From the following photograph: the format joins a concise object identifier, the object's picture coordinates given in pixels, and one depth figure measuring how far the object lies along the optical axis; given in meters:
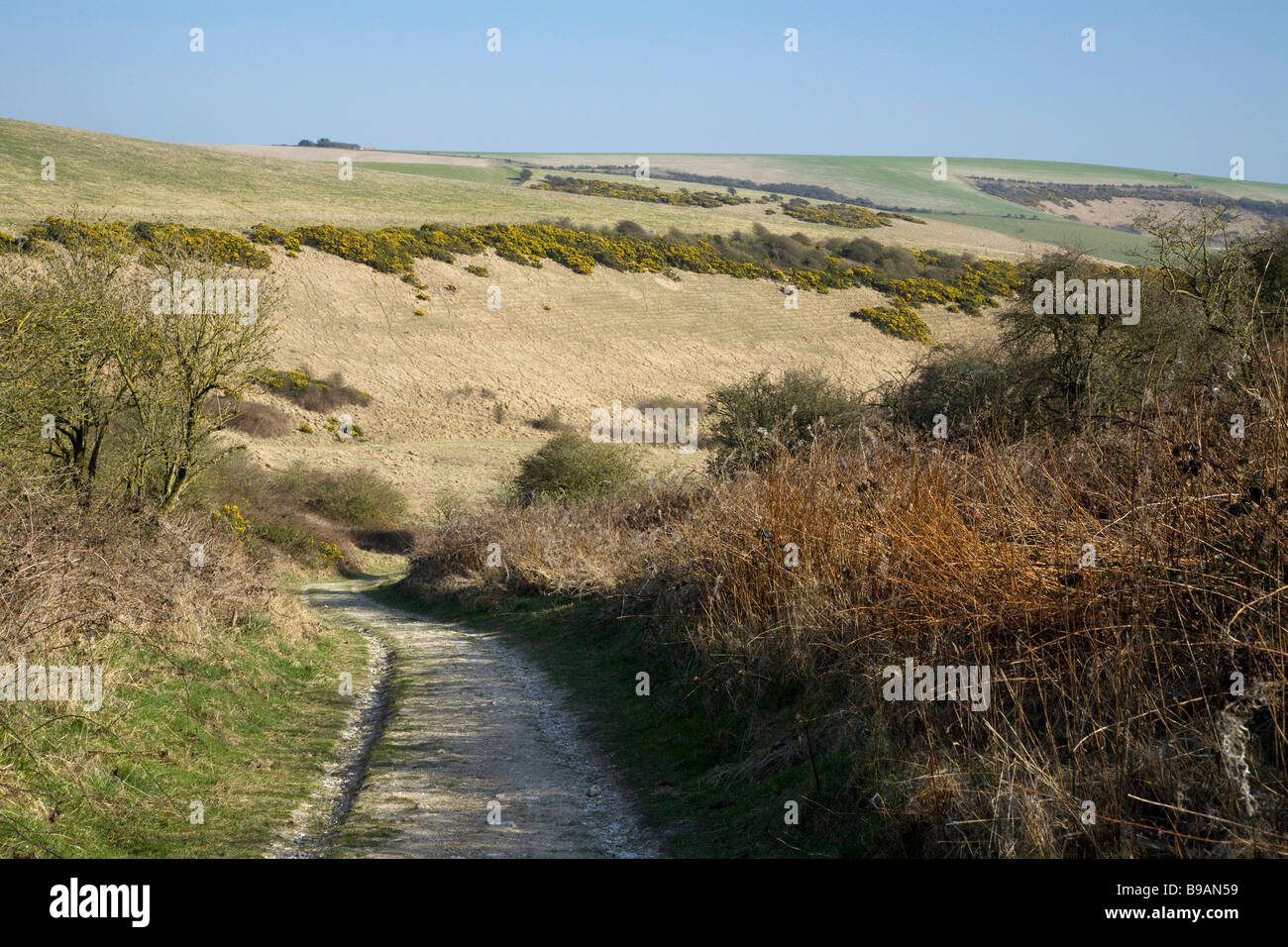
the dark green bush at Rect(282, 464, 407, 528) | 36.78
